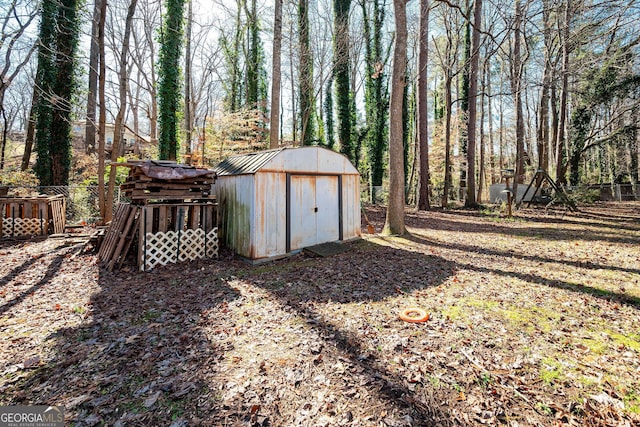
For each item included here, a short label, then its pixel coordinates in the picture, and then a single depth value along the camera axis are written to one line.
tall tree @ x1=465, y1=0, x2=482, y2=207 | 15.38
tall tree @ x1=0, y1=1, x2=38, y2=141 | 14.06
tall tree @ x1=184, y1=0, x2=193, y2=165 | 17.62
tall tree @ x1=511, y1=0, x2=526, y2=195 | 13.42
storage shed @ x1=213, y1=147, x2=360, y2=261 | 6.85
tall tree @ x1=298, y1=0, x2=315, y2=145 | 18.08
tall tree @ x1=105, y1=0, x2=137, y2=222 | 10.28
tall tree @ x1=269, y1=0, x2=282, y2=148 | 11.62
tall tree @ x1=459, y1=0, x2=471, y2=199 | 18.87
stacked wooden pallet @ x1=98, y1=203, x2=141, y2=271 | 6.21
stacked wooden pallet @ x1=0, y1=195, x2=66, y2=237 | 8.40
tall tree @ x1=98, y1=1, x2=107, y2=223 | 9.38
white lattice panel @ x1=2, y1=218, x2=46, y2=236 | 8.44
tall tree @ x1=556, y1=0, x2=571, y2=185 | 14.76
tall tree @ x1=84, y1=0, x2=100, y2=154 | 16.23
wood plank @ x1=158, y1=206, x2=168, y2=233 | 6.32
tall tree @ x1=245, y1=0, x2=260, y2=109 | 19.47
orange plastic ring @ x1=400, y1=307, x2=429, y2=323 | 3.81
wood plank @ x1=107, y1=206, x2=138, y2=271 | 6.20
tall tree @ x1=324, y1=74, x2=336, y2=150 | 23.30
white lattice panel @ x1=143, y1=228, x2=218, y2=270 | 6.19
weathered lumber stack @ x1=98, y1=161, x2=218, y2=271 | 6.18
